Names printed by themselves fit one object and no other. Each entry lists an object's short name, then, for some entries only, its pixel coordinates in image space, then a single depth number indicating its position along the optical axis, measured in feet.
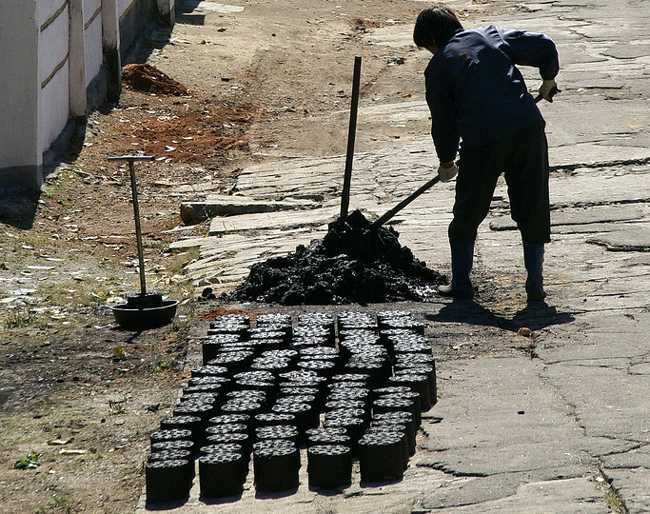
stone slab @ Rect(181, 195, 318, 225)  74.54
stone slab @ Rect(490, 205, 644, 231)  64.03
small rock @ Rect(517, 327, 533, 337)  47.14
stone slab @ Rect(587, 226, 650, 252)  58.39
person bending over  49.73
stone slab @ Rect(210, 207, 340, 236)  69.77
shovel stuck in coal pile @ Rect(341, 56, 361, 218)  57.41
